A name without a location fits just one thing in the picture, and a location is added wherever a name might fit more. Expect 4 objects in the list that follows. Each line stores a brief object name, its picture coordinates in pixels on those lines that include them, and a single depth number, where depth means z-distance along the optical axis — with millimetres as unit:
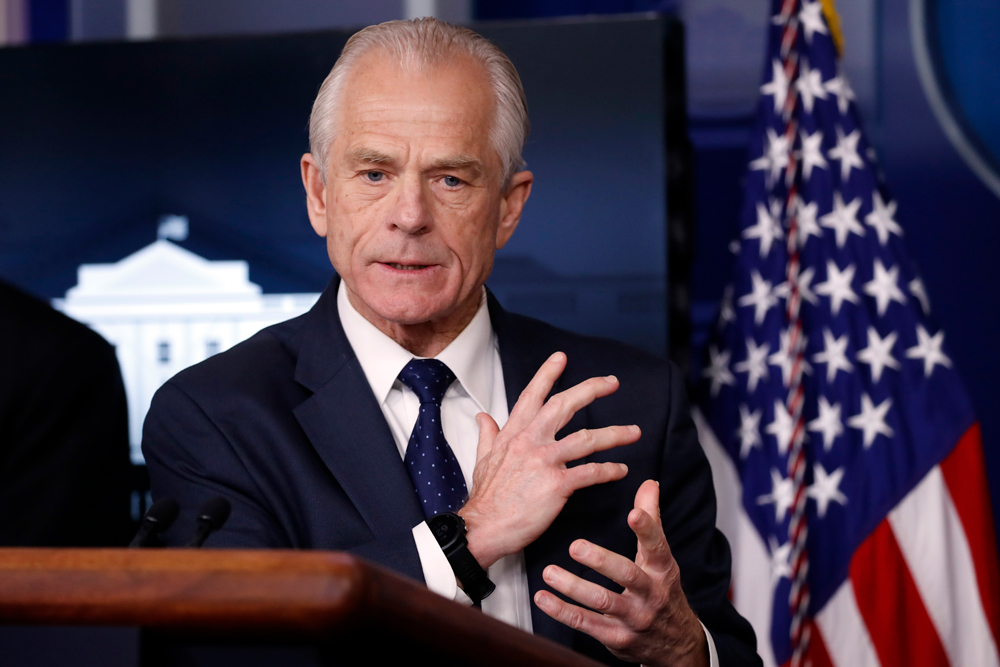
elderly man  2630
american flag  3205
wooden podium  1711
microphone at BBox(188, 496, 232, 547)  2443
